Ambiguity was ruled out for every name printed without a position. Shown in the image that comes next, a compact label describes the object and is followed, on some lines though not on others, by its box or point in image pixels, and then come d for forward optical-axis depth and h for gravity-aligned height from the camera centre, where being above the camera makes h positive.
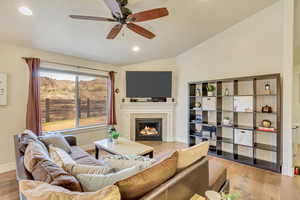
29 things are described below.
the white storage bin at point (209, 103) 3.79 -0.09
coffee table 2.63 -0.90
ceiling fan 1.81 +1.10
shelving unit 3.06 -0.46
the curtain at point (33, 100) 3.09 -0.03
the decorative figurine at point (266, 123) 3.05 -0.48
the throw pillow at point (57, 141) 2.50 -0.70
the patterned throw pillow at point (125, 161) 1.52 -0.64
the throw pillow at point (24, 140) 1.75 -0.52
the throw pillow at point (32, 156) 1.27 -0.51
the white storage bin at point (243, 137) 3.15 -0.79
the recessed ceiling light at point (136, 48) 3.92 +1.33
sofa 1.12 -0.72
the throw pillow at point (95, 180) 1.10 -0.60
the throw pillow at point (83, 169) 1.30 -0.62
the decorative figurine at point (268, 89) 3.04 +0.22
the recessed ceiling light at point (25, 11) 2.21 +1.31
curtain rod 3.46 +0.86
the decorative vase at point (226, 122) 3.61 -0.54
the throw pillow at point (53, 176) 1.00 -0.54
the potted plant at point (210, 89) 3.87 +0.27
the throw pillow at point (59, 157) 1.47 -0.61
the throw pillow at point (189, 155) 1.47 -0.57
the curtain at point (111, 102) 4.66 -0.10
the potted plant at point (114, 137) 3.12 -0.77
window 3.61 -0.02
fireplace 5.04 -1.06
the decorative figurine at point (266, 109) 3.02 -0.19
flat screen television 4.87 +0.49
